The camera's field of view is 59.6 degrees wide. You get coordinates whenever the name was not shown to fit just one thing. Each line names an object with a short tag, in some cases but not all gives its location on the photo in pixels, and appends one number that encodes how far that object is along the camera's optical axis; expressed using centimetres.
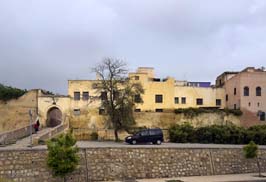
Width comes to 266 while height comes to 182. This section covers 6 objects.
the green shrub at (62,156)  1210
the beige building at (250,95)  2922
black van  2045
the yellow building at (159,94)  2873
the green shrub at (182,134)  2344
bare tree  2345
